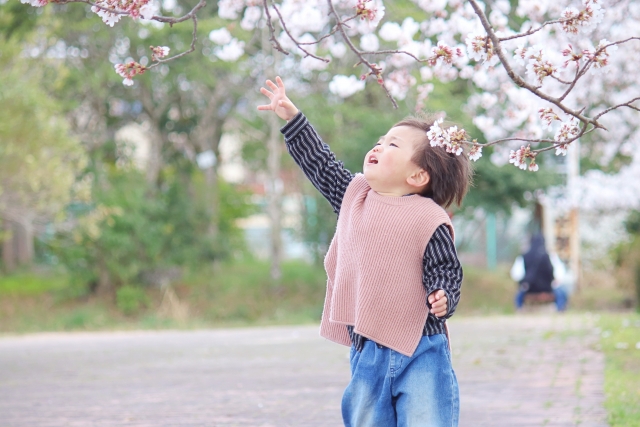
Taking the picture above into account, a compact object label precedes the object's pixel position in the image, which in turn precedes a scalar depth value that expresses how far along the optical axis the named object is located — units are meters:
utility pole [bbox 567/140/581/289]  18.03
